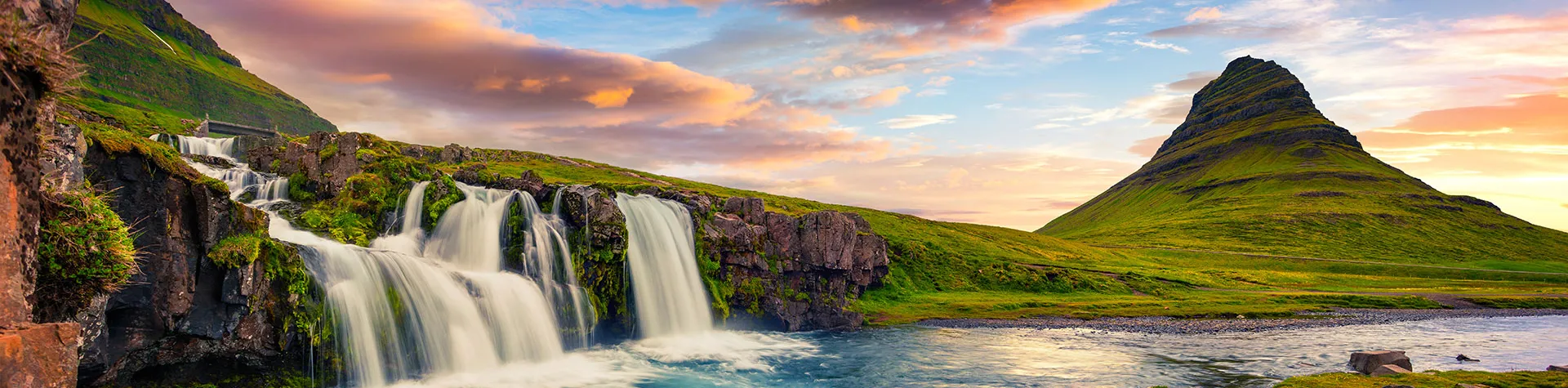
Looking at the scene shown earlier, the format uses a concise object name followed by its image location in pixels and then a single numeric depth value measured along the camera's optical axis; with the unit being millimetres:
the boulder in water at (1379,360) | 36781
